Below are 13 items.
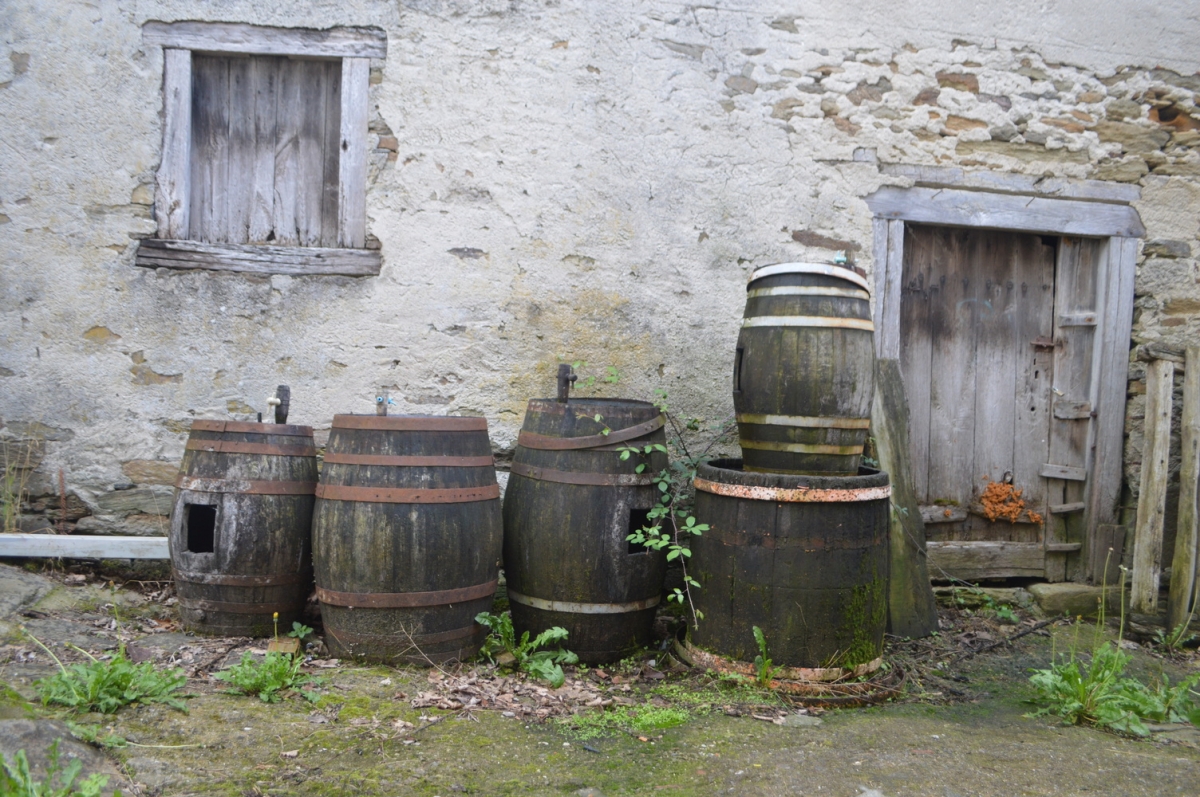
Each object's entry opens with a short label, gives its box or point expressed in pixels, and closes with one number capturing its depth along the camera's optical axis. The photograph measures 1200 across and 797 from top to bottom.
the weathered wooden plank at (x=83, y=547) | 3.74
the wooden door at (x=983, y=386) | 4.61
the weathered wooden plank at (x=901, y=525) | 3.87
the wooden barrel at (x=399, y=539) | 3.08
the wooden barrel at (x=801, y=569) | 3.06
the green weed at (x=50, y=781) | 1.88
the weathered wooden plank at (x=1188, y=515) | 4.05
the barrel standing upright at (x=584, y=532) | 3.31
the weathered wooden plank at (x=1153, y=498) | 4.12
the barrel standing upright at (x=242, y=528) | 3.25
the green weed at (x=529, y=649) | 3.15
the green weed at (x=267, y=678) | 2.81
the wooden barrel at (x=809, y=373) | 3.17
